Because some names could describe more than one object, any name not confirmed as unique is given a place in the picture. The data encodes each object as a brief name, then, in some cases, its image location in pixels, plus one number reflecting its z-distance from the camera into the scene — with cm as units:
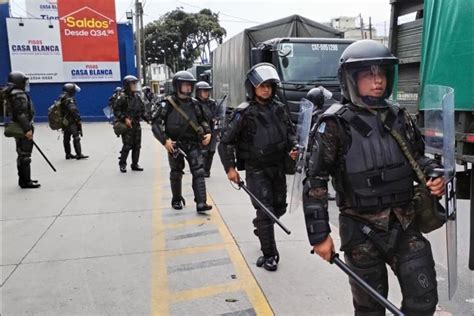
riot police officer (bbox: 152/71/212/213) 580
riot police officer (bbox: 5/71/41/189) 734
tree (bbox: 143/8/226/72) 4734
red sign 2089
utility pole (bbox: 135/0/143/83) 2721
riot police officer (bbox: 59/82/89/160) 1059
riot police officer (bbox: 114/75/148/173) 903
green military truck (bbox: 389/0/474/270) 335
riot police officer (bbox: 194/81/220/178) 801
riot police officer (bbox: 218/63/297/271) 393
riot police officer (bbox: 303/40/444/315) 230
